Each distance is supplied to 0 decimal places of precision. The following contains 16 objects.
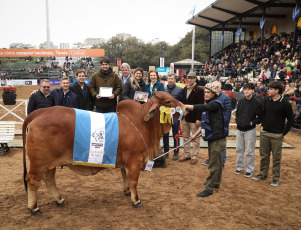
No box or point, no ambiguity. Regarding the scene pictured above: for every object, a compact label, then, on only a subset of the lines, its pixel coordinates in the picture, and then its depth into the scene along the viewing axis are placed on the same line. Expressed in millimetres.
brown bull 3943
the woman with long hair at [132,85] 6477
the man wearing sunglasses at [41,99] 5633
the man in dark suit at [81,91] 6062
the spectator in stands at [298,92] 11424
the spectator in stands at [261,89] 12602
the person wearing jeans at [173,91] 6836
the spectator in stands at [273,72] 17933
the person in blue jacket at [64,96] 5762
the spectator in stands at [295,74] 15273
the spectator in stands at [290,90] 11203
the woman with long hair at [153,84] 6512
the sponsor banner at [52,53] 41750
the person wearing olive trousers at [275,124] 5465
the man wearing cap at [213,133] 4945
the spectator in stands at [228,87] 17828
